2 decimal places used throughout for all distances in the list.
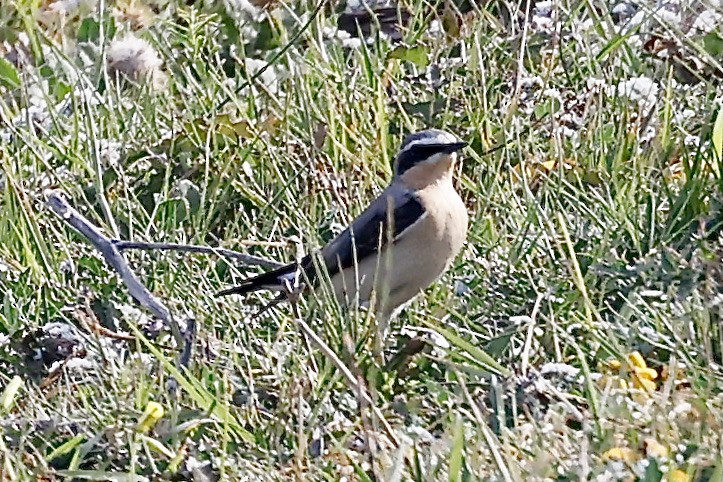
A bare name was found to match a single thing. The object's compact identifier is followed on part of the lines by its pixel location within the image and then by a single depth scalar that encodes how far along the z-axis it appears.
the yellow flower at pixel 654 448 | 6.18
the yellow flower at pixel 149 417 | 7.56
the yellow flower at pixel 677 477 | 5.89
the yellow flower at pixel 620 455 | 6.27
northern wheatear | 9.48
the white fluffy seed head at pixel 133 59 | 13.66
